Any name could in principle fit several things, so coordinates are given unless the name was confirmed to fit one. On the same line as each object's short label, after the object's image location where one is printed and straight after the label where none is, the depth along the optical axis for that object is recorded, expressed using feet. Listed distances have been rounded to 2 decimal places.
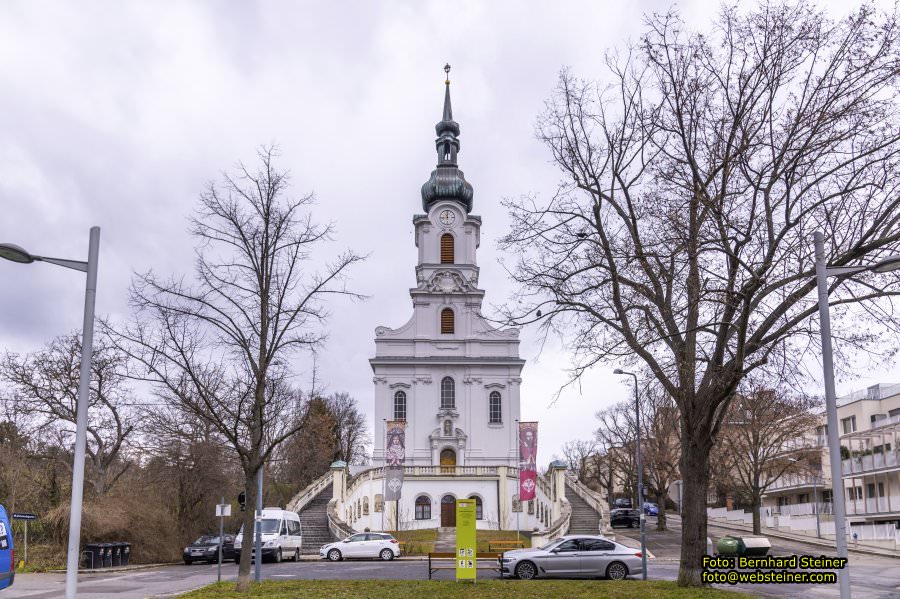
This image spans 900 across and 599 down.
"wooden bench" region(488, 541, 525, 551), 114.36
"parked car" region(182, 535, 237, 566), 121.39
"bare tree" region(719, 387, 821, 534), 161.17
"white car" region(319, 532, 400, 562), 127.75
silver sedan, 87.04
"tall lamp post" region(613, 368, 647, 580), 84.23
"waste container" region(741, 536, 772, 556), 127.24
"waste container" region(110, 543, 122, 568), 115.44
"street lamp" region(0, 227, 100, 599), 37.01
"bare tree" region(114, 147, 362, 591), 68.13
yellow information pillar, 76.33
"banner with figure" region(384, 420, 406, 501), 151.84
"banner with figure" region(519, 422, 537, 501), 154.51
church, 177.58
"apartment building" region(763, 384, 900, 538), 182.80
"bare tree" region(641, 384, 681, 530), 183.32
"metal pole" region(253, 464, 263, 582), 75.36
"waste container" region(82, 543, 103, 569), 110.63
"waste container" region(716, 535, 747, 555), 122.52
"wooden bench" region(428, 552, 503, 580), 93.83
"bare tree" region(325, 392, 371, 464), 307.37
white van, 120.67
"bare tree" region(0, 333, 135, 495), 117.70
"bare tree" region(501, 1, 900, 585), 58.54
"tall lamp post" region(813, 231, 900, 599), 43.98
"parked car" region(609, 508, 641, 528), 201.67
